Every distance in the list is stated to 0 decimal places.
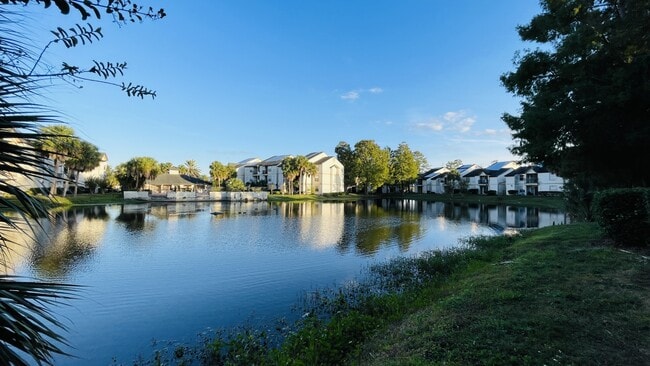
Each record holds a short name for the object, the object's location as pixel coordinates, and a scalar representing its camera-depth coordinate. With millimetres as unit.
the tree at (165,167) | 80319
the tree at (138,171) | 65250
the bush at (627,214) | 9906
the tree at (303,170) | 72812
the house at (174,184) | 73288
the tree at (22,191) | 1557
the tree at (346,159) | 88125
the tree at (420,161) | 96750
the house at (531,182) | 70062
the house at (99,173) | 64312
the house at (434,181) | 91625
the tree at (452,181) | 77625
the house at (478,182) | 82625
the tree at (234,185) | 70250
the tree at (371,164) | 81312
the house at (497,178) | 79125
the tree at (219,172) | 76794
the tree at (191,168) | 92638
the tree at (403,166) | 85188
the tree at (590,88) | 10617
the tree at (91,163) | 44978
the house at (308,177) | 82000
